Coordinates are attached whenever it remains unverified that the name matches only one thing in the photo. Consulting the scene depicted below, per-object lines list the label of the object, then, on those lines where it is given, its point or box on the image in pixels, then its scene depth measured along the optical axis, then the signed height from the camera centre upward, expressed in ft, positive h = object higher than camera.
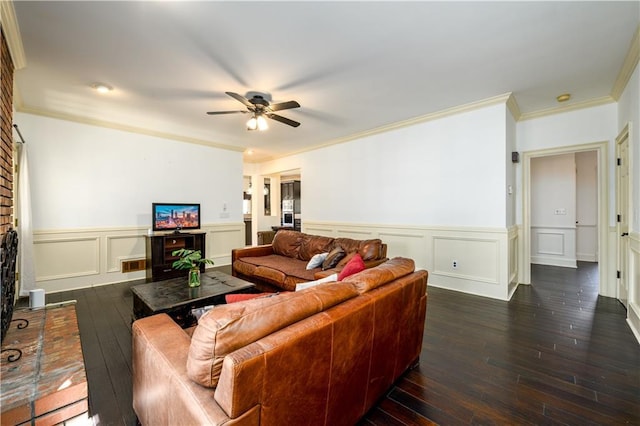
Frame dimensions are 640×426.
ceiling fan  10.22 +4.10
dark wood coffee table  8.07 -2.63
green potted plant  9.50 -1.85
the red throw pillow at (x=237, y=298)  5.50 -1.75
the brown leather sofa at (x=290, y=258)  10.74 -2.14
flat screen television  15.69 -0.16
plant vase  9.61 -2.30
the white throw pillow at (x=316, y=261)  11.45 -2.03
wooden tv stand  14.49 -2.06
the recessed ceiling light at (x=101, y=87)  10.55 +5.01
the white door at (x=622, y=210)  10.71 +0.12
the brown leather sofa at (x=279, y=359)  3.18 -2.05
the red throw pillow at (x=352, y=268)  7.27 -1.50
